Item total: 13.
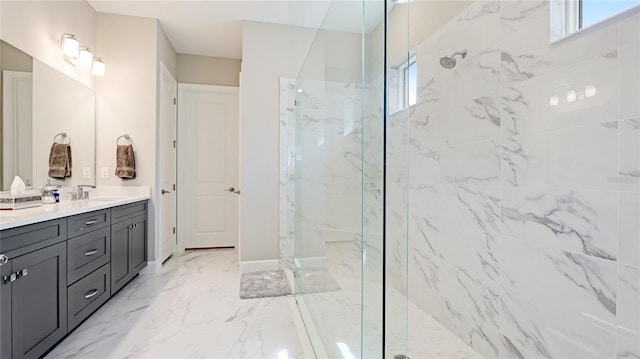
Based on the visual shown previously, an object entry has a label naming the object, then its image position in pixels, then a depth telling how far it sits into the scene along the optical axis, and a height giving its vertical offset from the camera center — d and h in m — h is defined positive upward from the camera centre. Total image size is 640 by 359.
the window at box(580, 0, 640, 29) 1.07 +0.64
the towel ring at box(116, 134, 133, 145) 3.12 +0.37
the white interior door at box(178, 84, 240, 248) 4.08 +0.14
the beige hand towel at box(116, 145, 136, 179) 3.03 +0.13
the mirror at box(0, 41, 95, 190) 2.01 +0.43
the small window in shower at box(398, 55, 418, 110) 1.10 +0.36
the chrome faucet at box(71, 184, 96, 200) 2.64 -0.17
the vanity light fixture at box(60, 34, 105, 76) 2.60 +1.08
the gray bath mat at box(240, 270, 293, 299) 2.60 -1.00
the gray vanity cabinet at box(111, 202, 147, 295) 2.43 -0.60
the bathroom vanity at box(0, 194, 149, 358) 1.36 -0.53
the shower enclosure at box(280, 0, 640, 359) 1.04 -0.01
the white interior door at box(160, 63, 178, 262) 3.40 +0.17
